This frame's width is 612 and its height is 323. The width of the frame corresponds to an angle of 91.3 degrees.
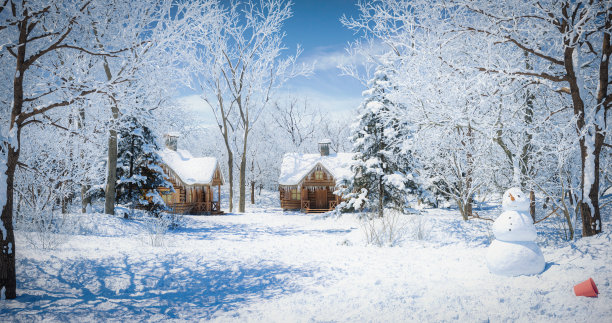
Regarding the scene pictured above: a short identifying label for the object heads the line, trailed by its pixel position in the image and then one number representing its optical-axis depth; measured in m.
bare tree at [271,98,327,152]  37.38
